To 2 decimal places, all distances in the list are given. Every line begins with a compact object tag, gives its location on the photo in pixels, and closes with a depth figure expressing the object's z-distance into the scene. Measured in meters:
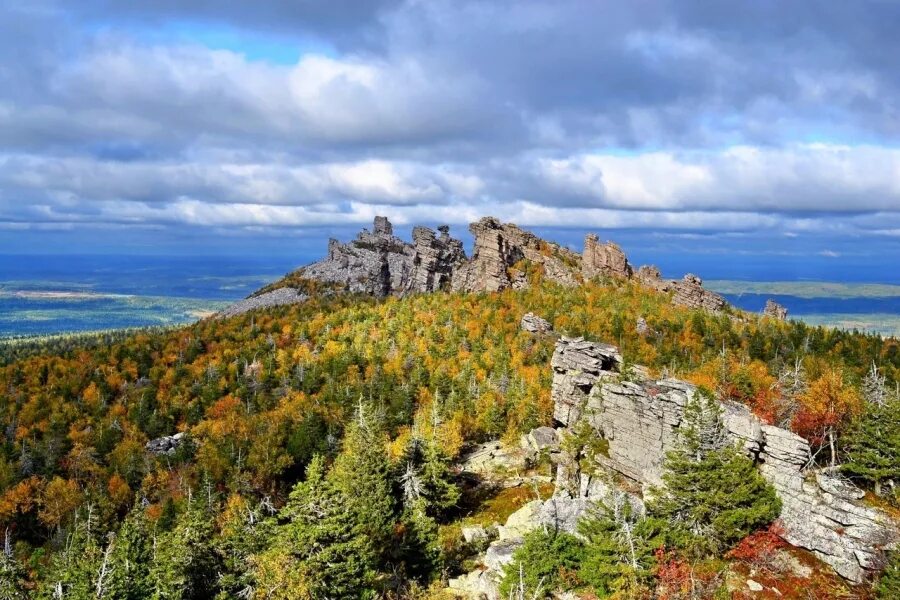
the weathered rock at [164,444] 95.25
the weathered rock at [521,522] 45.62
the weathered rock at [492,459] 70.06
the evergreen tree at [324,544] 34.41
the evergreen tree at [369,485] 46.94
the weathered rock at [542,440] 67.28
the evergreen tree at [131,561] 36.09
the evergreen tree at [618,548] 32.88
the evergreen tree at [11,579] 40.78
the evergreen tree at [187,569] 37.53
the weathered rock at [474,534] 50.41
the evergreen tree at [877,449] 41.22
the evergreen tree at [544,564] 35.09
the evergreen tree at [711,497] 37.09
